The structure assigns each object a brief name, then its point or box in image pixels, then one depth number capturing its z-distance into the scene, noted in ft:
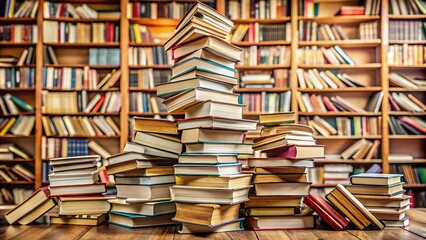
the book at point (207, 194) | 5.96
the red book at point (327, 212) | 6.02
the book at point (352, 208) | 6.06
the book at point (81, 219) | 6.43
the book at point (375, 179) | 6.28
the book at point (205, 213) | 5.79
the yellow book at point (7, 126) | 16.61
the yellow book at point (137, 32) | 16.61
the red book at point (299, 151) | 6.33
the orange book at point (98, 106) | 16.53
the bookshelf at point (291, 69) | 16.37
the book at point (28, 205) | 6.54
